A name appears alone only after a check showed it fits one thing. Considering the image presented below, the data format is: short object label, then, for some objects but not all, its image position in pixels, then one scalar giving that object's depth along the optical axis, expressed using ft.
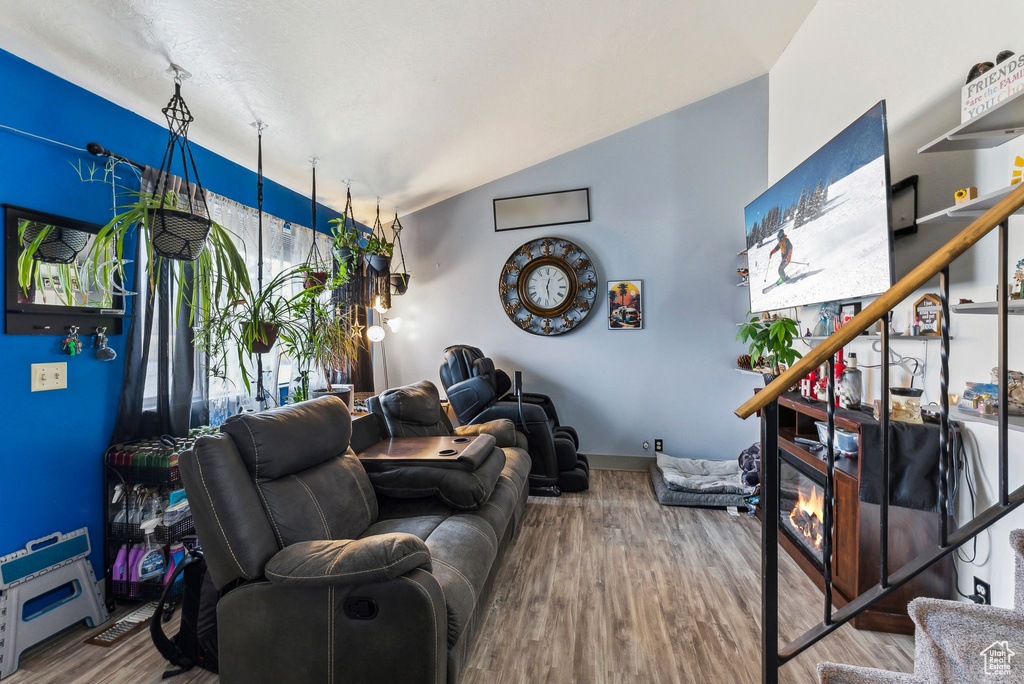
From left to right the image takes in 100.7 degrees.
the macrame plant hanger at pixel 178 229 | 5.79
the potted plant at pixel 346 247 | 11.24
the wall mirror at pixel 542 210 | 13.69
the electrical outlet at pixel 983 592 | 5.37
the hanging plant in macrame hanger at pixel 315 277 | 8.81
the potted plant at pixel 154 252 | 5.78
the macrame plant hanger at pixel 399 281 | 13.70
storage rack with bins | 6.68
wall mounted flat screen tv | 6.22
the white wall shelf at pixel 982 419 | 4.26
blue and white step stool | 5.43
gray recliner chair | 11.11
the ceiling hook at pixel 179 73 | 6.32
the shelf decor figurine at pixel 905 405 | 5.97
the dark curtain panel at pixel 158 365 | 7.22
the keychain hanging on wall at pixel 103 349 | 6.69
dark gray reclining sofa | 3.99
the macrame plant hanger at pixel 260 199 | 8.16
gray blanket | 10.44
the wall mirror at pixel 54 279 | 5.90
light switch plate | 6.12
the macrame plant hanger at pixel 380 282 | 12.32
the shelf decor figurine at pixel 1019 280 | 4.76
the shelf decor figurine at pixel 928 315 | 5.95
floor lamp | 13.07
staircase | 3.31
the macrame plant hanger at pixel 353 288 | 13.11
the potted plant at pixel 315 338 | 8.11
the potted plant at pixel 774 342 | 8.80
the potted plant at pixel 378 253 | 12.22
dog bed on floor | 10.27
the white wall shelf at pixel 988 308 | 4.36
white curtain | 9.09
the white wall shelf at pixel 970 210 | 4.70
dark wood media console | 5.89
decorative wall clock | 13.60
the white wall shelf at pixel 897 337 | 6.21
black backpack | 5.30
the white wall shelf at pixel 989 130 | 4.72
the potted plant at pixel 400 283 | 13.70
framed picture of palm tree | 13.23
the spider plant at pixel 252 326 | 7.23
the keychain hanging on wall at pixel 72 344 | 6.45
